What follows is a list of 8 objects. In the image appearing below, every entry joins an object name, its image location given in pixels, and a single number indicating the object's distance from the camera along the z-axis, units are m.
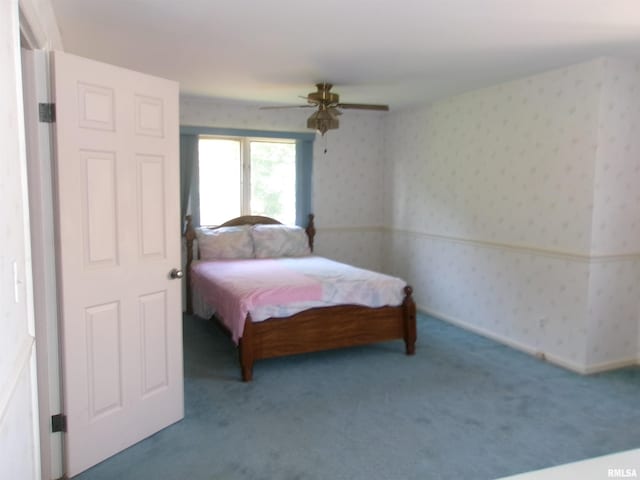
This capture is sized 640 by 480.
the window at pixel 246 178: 5.50
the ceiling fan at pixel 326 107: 4.07
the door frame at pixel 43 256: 2.17
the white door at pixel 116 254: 2.30
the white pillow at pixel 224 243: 5.13
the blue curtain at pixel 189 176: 5.23
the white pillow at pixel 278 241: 5.32
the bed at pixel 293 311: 3.58
